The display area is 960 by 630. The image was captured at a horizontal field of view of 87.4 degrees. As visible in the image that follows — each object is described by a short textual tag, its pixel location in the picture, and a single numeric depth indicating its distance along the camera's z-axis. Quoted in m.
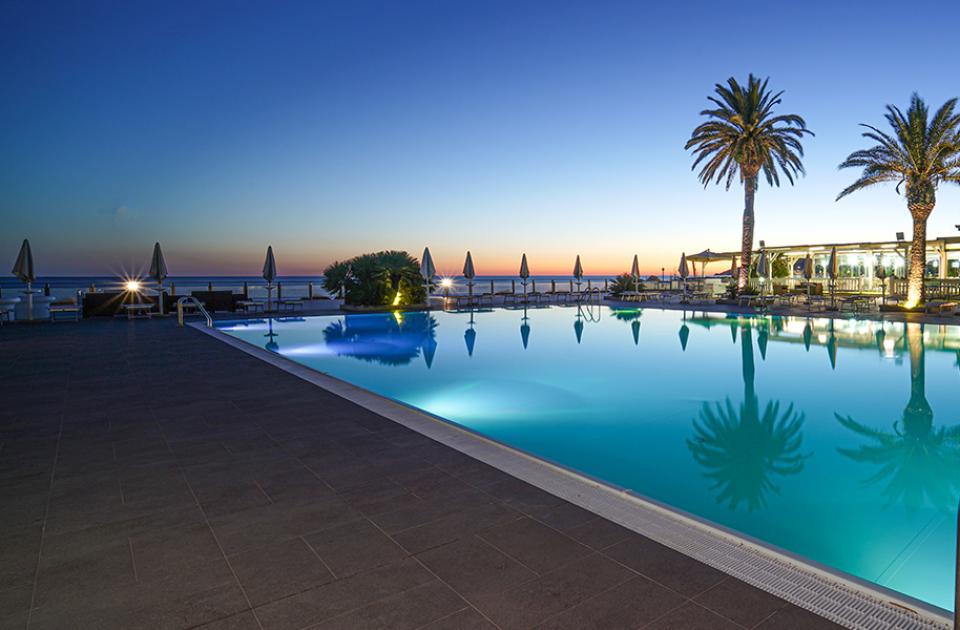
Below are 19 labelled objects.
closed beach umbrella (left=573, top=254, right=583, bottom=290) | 25.89
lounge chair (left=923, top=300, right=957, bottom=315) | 15.56
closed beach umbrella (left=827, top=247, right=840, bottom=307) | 17.36
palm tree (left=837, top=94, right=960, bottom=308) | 15.90
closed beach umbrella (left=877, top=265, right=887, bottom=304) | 24.79
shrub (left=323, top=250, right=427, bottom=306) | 20.14
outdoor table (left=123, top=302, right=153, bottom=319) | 15.17
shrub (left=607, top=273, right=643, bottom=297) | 26.03
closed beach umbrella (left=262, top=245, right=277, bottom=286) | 19.02
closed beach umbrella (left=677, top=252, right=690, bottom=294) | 23.94
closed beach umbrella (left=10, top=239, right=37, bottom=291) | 14.05
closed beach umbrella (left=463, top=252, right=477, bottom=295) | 23.33
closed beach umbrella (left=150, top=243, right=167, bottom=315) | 16.19
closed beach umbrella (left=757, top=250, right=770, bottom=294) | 20.58
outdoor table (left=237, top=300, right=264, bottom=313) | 17.97
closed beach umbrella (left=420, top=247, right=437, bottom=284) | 20.47
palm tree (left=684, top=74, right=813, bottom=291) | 20.44
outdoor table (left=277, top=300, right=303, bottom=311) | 19.20
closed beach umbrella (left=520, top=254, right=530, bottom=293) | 24.45
